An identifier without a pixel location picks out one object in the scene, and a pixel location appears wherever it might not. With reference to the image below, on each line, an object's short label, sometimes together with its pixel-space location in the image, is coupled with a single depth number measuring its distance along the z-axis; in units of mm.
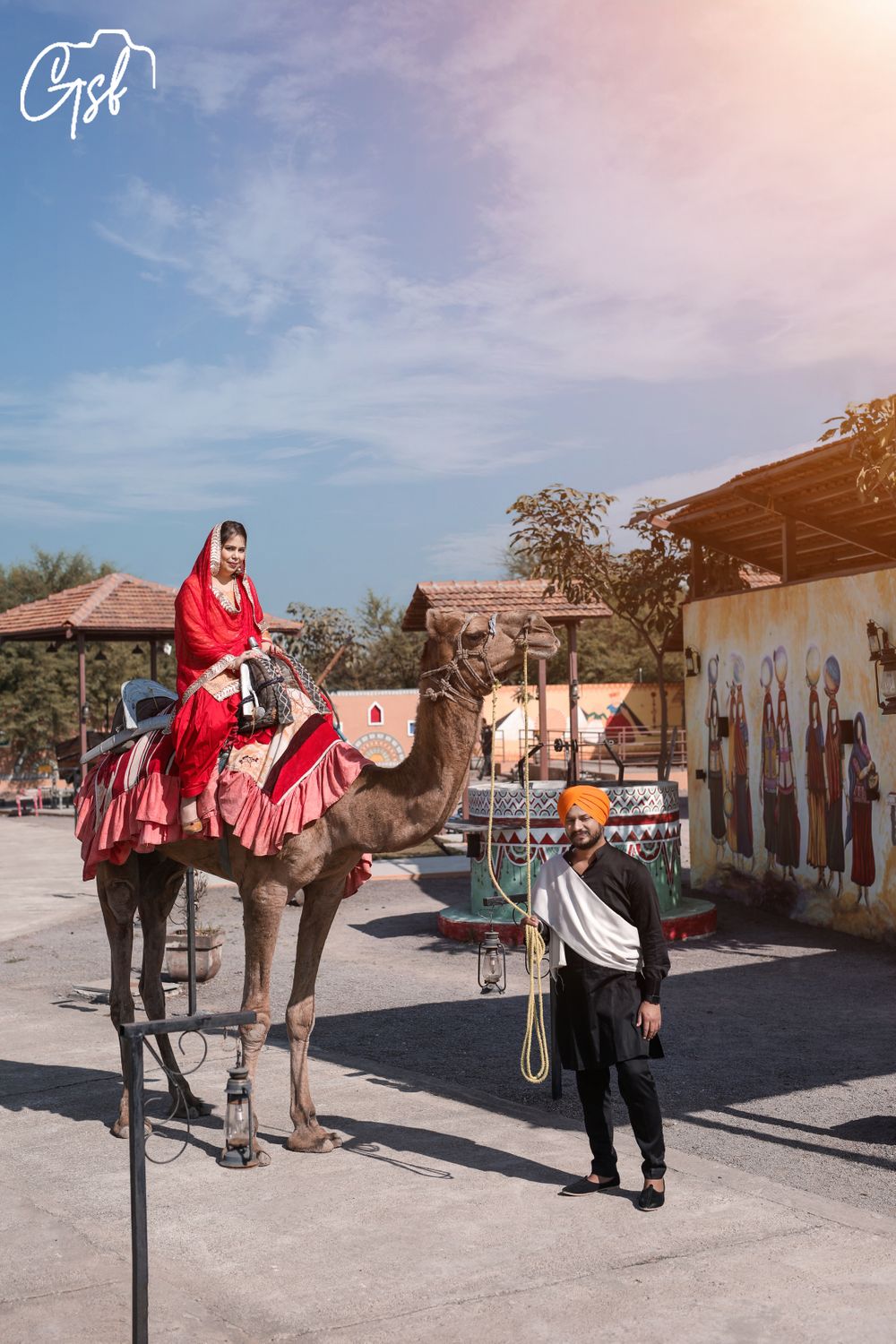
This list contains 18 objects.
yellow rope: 6703
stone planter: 11844
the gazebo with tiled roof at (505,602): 25062
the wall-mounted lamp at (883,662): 13312
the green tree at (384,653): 61562
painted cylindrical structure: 13562
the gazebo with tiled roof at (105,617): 30016
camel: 6547
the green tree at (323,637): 59438
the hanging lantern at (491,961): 10492
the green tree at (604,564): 19328
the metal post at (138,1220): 4281
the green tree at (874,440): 11789
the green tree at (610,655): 57656
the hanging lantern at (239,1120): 6309
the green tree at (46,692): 46375
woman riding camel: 6844
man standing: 5984
